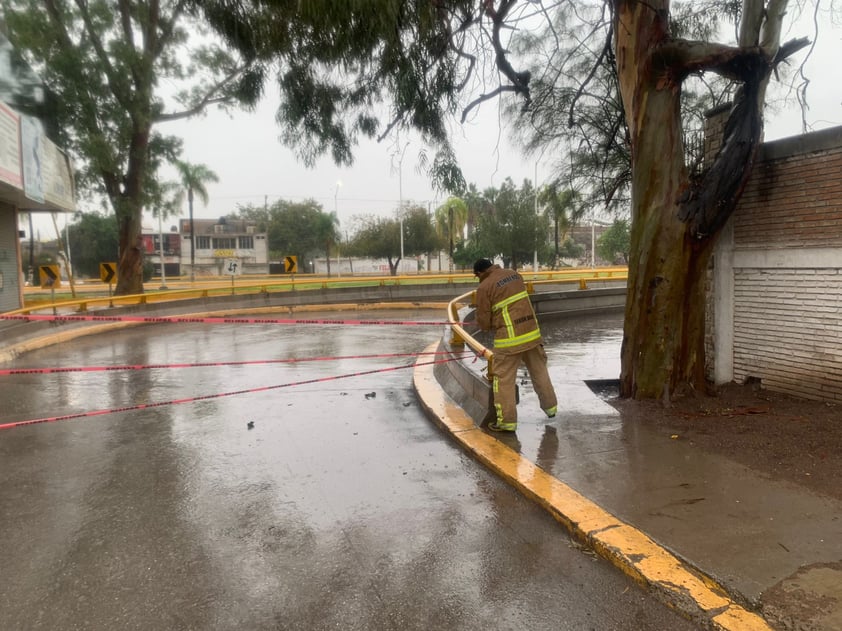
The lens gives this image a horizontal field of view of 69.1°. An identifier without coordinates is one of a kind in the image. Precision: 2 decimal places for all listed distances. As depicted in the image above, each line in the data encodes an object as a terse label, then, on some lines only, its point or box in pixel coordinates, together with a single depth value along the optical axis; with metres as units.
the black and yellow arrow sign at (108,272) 20.28
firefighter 5.43
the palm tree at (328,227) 65.00
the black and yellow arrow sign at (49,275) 17.11
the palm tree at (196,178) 52.08
